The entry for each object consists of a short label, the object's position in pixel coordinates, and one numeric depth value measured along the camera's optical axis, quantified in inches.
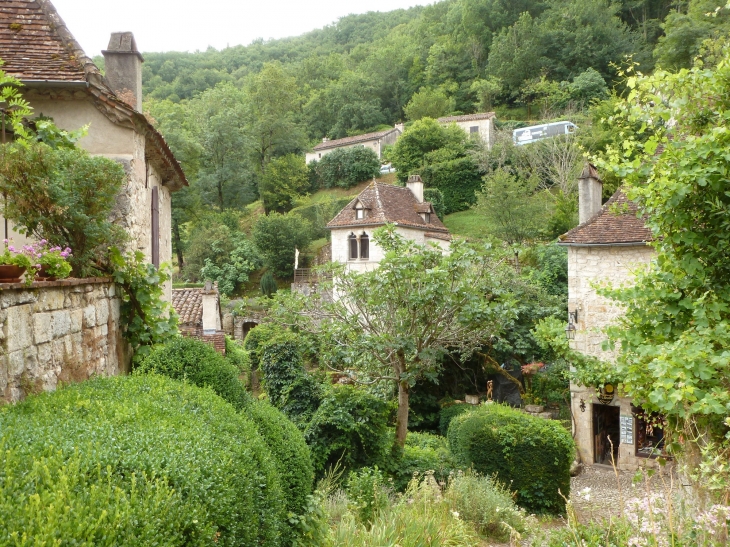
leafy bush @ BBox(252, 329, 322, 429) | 448.1
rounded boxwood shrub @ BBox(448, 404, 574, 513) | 451.2
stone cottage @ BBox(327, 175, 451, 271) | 1124.8
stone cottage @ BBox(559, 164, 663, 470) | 597.0
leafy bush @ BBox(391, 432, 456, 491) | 438.0
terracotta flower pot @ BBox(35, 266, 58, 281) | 183.3
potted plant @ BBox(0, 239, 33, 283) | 158.1
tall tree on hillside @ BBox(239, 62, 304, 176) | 2154.3
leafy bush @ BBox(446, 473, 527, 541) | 327.6
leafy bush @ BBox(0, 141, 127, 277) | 197.3
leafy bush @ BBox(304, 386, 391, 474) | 409.4
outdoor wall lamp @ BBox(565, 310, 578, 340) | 628.9
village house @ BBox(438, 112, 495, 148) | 2005.4
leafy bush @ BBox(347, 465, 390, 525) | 278.9
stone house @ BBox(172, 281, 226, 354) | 703.1
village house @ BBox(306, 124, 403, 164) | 2180.1
